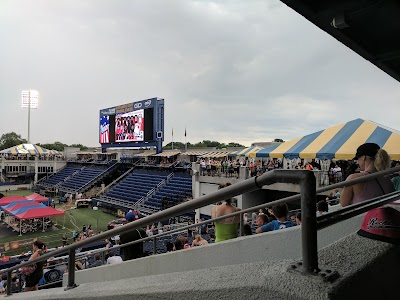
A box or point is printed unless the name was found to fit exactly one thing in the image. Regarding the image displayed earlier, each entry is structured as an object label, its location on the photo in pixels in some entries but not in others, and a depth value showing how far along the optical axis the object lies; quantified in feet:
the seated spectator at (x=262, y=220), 18.07
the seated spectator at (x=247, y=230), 15.35
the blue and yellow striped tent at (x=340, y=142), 27.32
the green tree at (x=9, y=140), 301.76
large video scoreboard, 103.81
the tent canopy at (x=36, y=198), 80.64
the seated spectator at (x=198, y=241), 19.02
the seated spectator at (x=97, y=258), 32.52
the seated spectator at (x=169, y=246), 30.15
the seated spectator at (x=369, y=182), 8.43
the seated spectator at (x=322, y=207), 15.24
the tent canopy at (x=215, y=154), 107.09
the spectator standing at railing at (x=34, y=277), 17.78
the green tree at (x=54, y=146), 347.15
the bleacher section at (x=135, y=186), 100.83
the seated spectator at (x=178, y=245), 19.20
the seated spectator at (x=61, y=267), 33.50
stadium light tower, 200.75
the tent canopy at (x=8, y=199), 78.28
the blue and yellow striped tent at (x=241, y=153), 57.27
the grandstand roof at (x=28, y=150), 172.36
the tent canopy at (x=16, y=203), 68.28
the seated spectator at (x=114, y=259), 21.13
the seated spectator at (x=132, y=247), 15.78
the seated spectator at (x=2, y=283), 27.82
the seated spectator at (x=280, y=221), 14.24
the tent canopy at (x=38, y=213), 61.82
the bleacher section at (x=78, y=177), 132.57
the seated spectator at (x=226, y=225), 13.60
